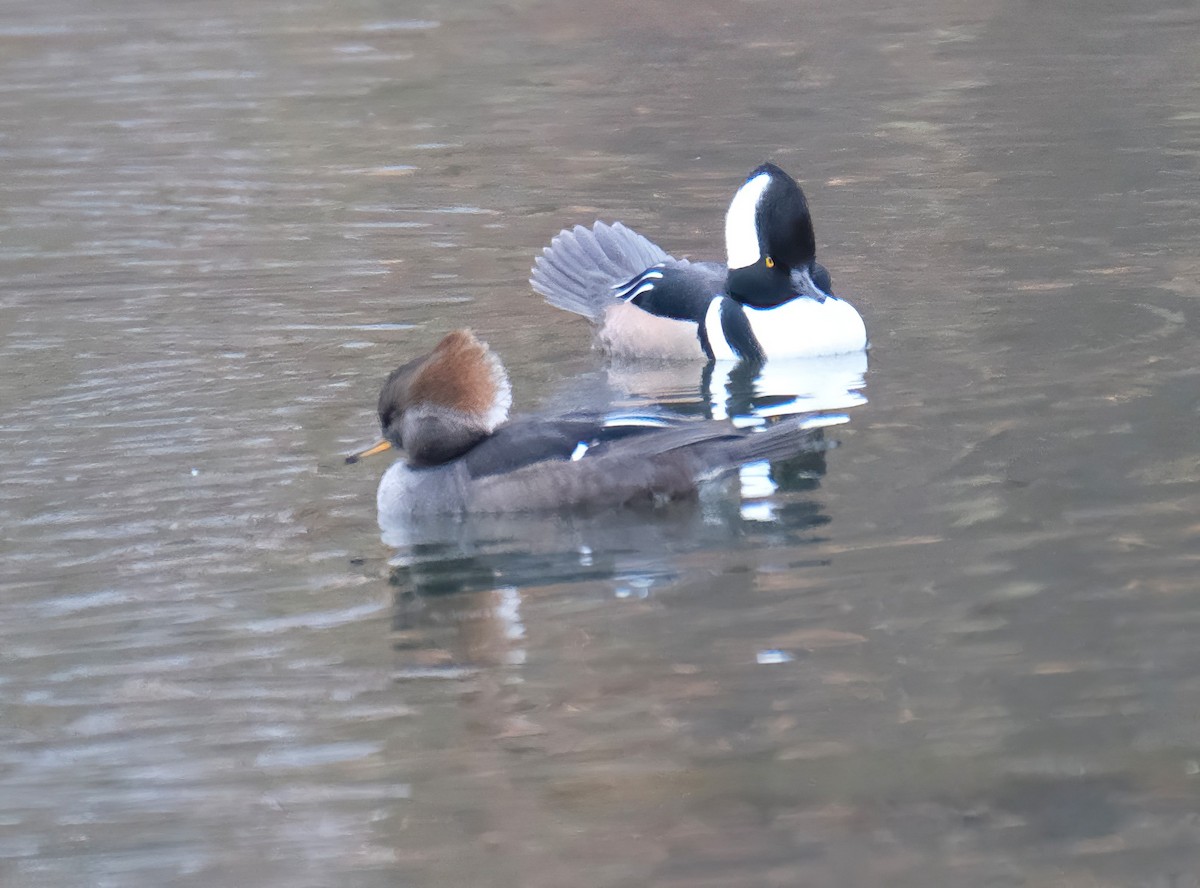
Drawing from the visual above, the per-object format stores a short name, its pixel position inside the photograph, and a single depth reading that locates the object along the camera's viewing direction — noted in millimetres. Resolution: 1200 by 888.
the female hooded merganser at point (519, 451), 14109
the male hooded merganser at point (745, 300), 18406
